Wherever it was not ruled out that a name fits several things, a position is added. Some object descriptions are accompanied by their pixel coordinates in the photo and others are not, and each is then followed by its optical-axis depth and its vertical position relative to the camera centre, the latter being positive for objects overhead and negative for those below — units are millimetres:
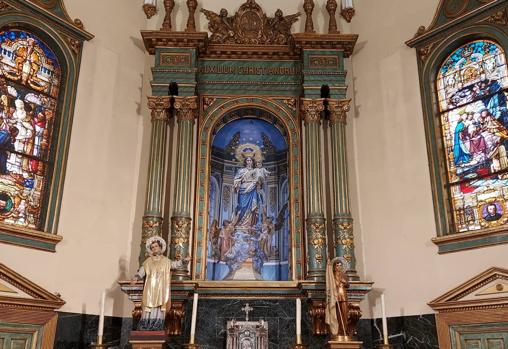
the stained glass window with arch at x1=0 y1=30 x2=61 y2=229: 7125 +2897
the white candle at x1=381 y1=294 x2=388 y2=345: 6555 +165
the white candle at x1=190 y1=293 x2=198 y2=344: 6492 +259
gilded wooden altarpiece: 7453 +3136
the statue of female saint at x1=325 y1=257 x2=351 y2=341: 6645 +452
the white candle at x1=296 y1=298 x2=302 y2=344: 6590 +231
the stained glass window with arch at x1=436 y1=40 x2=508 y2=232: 7070 +2790
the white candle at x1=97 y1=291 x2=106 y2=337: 6433 +178
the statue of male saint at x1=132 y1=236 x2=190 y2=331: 6496 +640
